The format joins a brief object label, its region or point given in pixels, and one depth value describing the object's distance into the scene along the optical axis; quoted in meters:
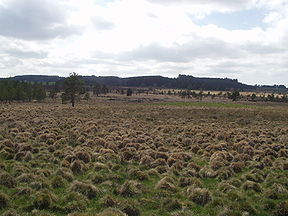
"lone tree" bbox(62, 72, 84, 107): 61.28
